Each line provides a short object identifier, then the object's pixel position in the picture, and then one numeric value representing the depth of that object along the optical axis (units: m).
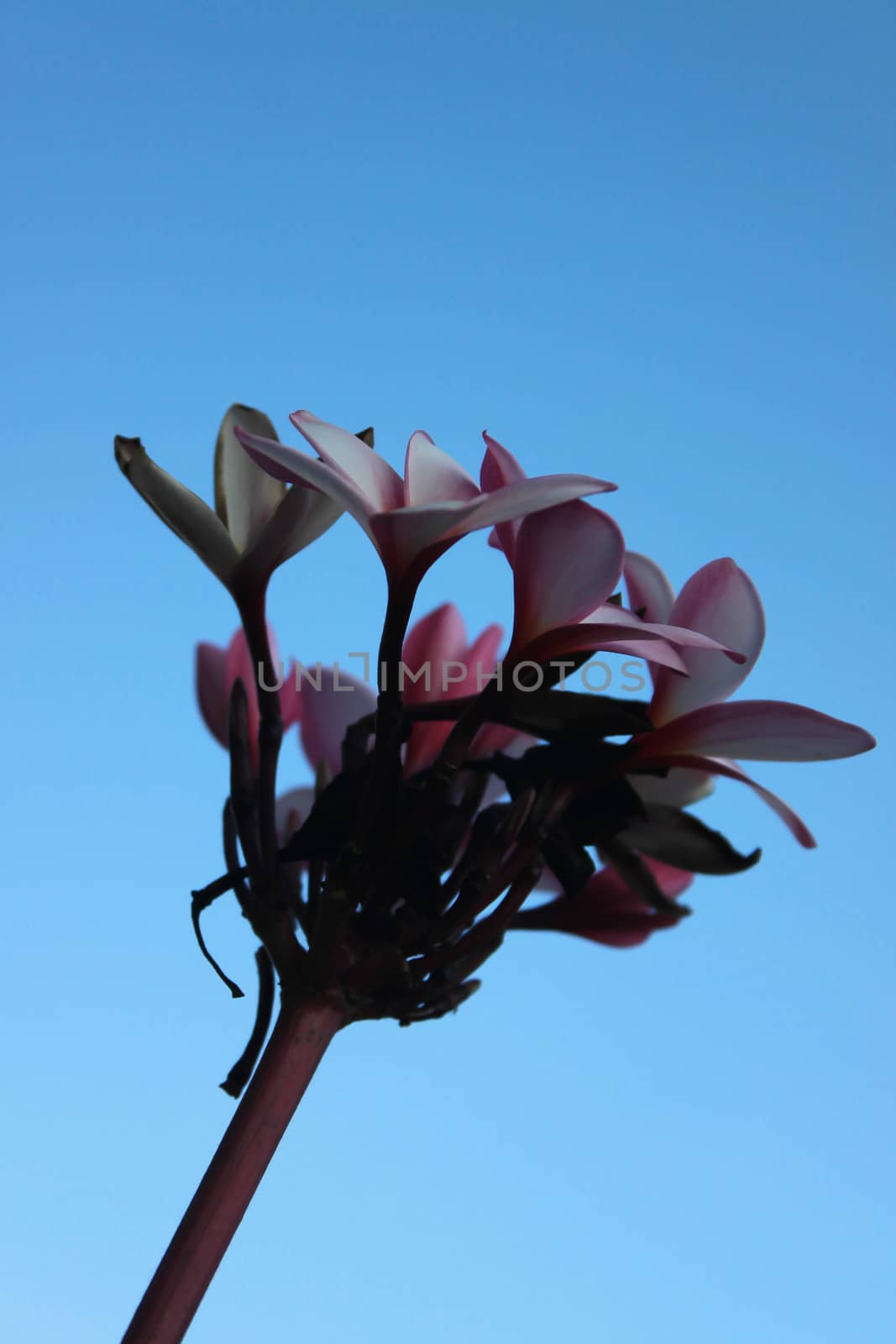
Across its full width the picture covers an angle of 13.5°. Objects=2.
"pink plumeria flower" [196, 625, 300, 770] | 0.72
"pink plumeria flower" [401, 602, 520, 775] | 0.70
